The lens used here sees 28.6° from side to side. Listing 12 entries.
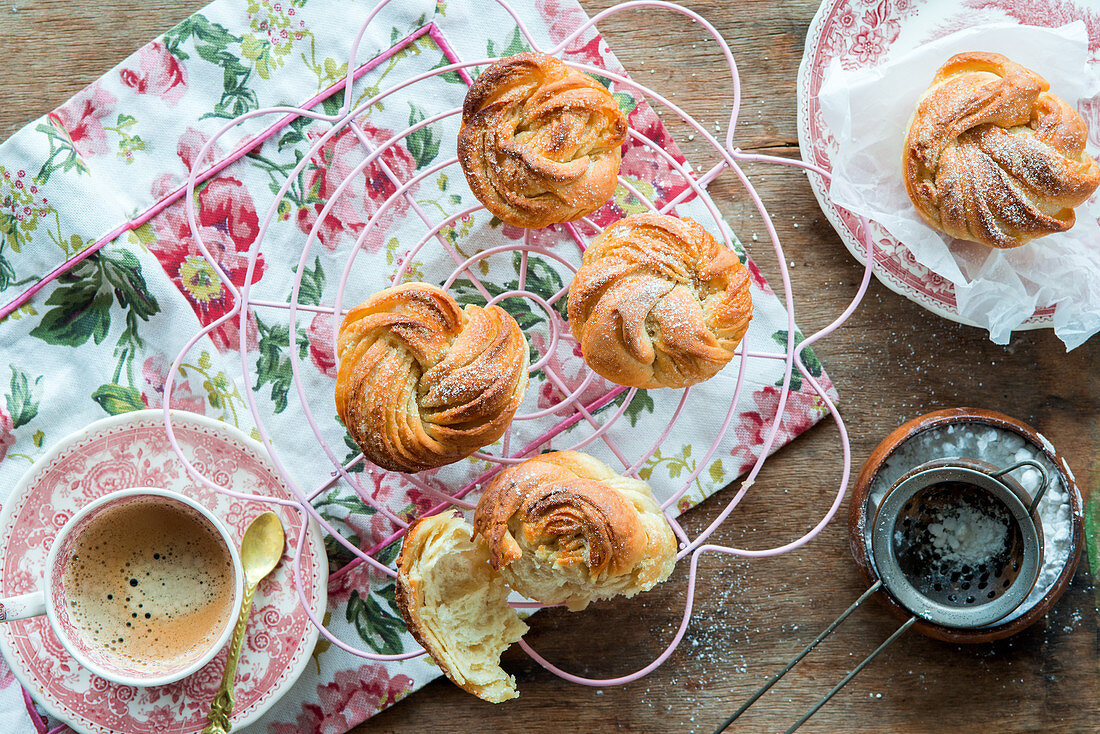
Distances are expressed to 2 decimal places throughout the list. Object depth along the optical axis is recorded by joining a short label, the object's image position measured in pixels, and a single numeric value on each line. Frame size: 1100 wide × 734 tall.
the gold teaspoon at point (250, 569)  1.01
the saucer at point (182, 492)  1.01
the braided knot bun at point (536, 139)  0.97
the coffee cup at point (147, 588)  0.99
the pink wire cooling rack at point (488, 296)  0.99
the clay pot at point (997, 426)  1.02
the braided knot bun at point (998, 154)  1.00
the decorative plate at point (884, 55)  1.03
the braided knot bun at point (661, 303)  0.96
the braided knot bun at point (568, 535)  0.95
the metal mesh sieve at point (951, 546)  1.01
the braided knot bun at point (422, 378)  0.96
